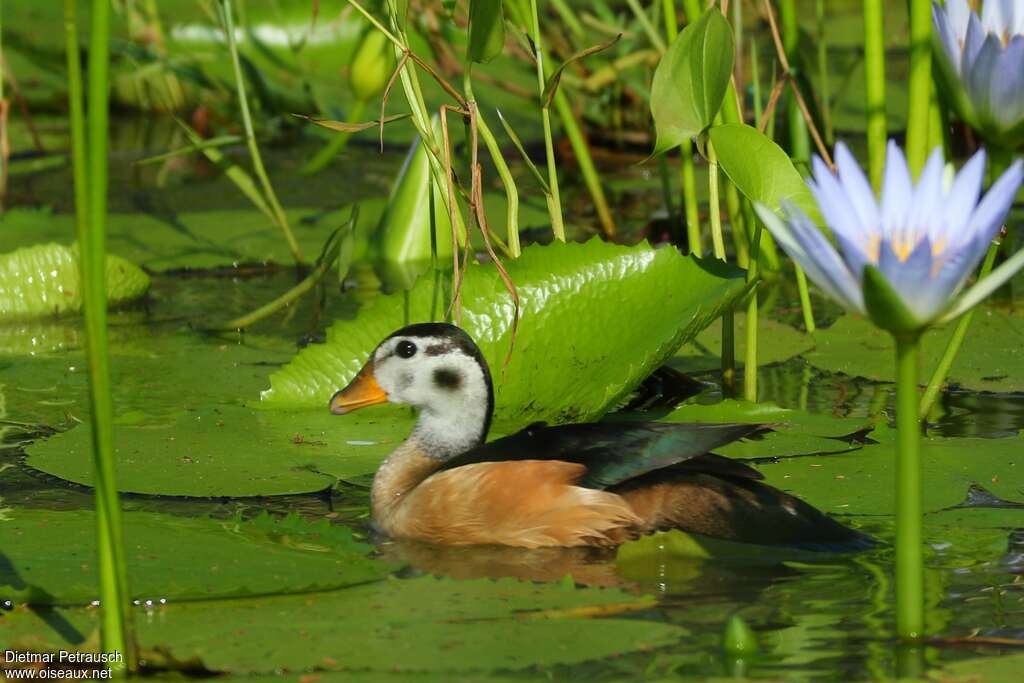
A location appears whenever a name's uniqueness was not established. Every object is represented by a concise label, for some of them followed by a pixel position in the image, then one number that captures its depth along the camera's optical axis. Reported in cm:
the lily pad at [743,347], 951
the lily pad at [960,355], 882
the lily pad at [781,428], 769
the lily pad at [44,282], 1089
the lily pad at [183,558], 573
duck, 652
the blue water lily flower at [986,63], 688
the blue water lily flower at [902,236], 438
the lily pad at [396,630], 510
